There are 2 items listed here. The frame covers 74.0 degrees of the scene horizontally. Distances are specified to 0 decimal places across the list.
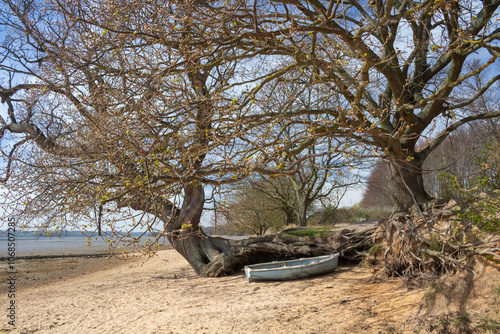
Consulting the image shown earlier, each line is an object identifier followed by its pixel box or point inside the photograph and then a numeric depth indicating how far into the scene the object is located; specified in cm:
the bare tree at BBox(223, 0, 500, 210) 546
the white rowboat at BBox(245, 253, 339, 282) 884
